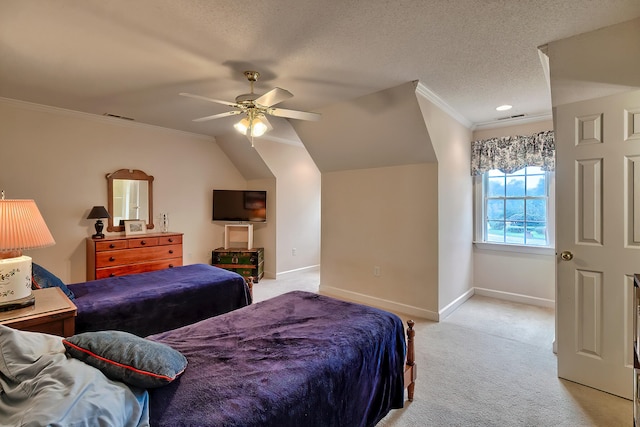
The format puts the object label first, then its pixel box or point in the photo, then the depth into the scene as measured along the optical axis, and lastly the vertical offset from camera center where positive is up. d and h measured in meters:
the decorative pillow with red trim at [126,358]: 1.10 -0.55
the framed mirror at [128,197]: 4.20 +0.25
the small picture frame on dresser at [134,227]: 4.25 -0.18
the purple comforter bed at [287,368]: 1.13 -0.70
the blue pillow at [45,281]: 2.18 -0.49
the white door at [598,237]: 2.00 -0.16
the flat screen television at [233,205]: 5.31 +0.16
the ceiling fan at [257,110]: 2.35 +0.88
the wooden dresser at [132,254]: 3.71 -0.52
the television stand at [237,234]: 5.32 -0.36
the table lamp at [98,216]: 3.84 -0.02
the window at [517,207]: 3.93 +0.10
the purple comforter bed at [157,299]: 2.25 -0.71
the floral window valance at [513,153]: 3.74 +0.81
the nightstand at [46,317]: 1.60 -0.56
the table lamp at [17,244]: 1.61 -0.16
